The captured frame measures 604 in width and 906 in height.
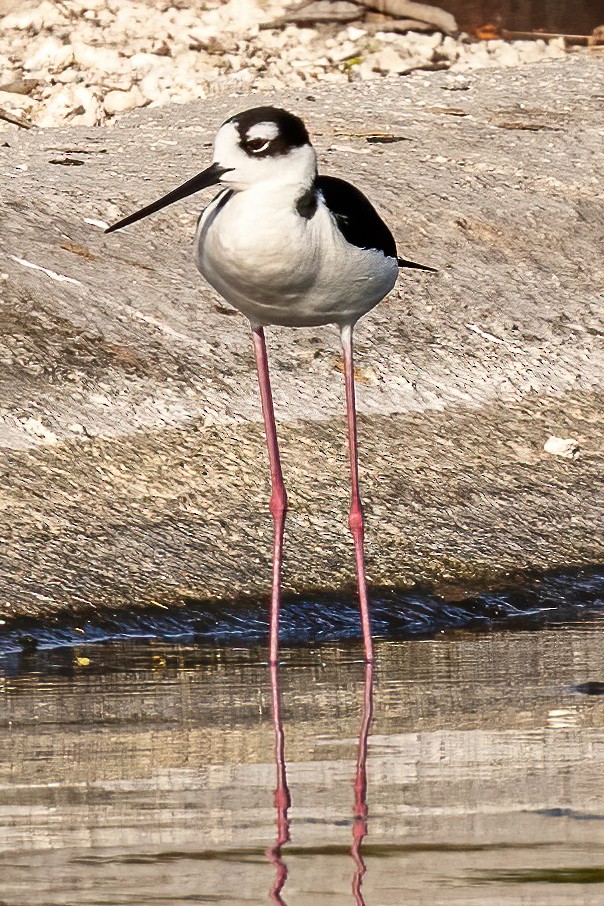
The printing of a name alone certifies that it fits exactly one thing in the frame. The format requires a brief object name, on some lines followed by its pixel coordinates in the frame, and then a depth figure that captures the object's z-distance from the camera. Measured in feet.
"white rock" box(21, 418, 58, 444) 20.65
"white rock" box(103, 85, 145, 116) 39.47
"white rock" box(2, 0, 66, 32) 42.16
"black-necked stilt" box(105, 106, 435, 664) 17.06
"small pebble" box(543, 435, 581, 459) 21.81
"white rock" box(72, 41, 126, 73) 40.86
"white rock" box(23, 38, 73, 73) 40.81
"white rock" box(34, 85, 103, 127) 38.91
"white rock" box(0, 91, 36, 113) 39.37
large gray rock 19.02
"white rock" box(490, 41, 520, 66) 42.42
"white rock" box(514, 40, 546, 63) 42.70
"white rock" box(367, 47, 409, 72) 41.47
